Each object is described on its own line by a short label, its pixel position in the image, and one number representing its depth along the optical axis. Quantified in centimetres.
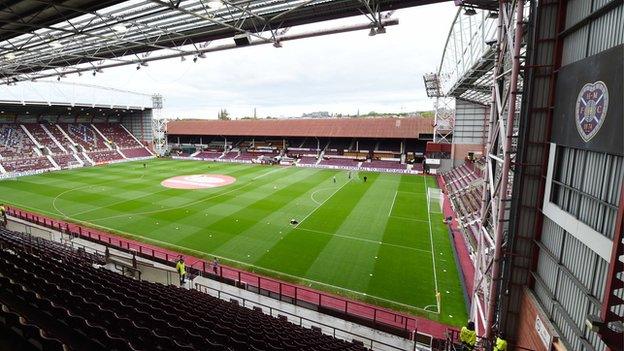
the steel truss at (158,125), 5975
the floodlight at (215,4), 1007
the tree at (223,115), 13259
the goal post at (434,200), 2581
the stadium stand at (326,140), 4712
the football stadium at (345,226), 565
